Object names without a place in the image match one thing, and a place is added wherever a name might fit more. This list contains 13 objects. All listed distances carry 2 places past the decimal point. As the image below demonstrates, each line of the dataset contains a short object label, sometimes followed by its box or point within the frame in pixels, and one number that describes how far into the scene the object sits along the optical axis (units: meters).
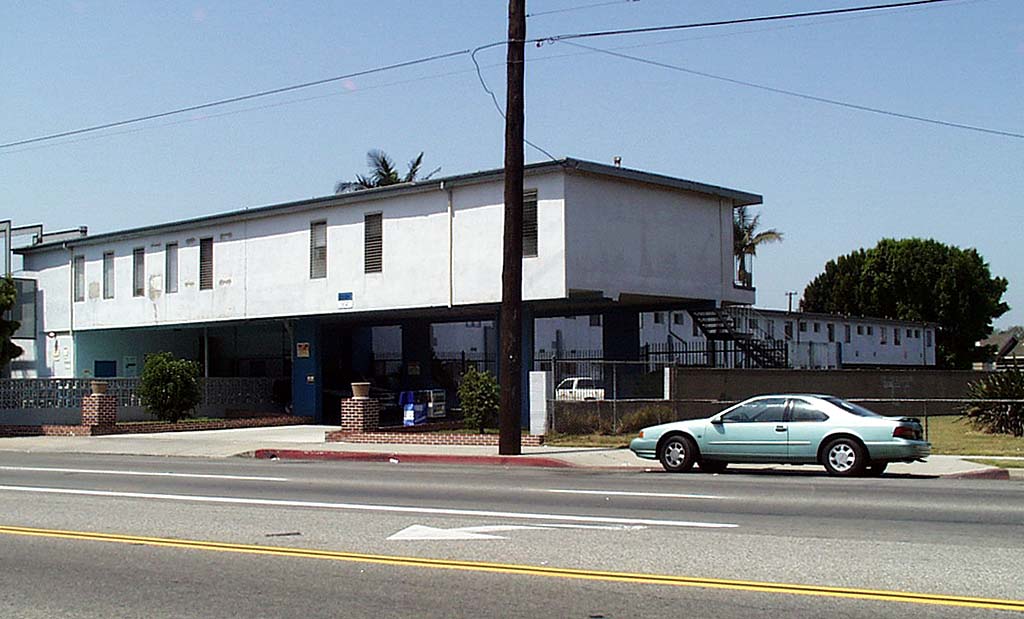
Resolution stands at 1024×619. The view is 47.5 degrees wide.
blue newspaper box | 32.72
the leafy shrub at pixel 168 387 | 35.06
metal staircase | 36.69
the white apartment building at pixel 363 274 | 30.09
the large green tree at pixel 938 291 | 83.38
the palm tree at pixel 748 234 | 66.00
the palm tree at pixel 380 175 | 62.53
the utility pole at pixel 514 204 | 23.67
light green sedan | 18.55
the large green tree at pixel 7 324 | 36.41
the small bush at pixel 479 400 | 28.83
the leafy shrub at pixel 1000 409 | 28.36
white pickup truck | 29.94
